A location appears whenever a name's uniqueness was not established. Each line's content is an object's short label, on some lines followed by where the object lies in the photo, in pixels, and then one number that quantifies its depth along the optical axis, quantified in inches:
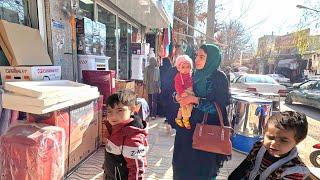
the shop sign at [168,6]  186.7
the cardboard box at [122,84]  139.2
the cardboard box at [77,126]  79.9
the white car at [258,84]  334.6
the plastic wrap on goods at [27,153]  67.3
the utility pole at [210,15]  277.2
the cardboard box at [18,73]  81.3
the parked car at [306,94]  328.1
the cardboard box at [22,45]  82.3
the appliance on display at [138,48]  212.3
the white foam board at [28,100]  65.1
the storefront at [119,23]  153.7
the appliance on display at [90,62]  119.9
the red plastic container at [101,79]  115.9
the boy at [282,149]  42.0
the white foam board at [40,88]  65.4
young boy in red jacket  52.7
